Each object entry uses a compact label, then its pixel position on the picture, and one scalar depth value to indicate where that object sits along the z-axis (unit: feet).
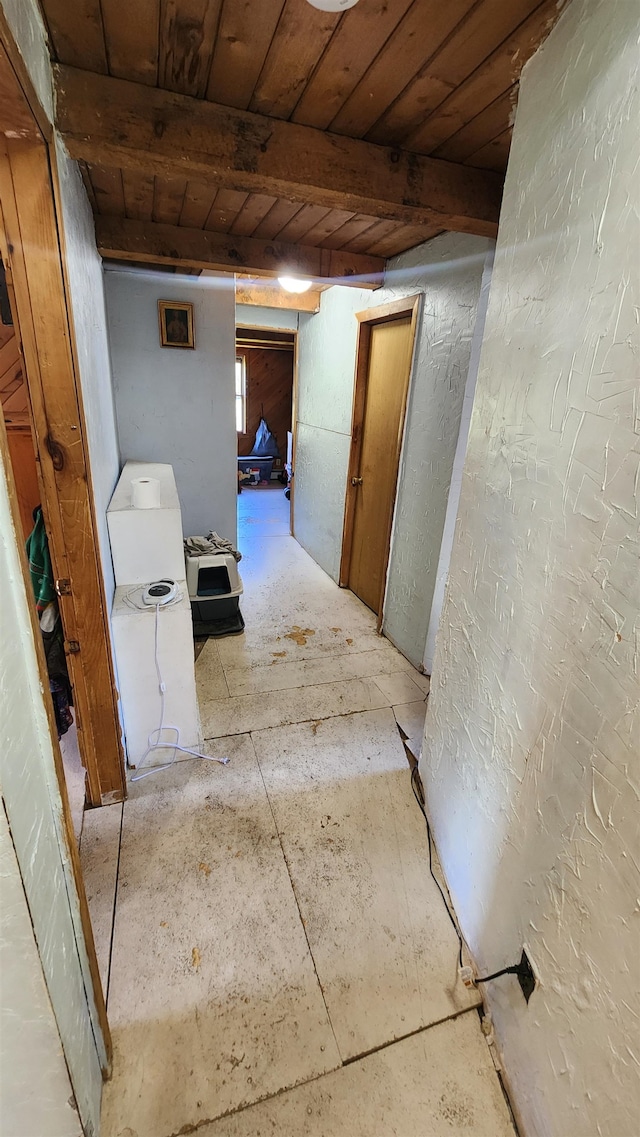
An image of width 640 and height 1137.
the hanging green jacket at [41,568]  5.15
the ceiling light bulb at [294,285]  9.97
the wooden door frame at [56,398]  3.53
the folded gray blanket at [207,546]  9.85
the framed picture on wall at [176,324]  9.50
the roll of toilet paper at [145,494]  5.94
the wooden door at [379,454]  8.87
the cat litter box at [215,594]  9.36
